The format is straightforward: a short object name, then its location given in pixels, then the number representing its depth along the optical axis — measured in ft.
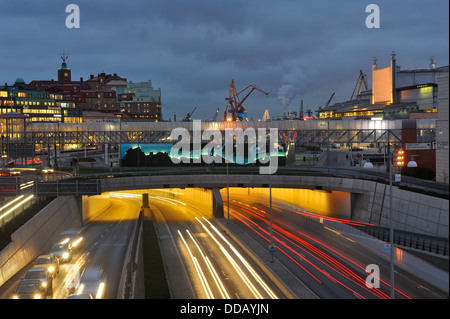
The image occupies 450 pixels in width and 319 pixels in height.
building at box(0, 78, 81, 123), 586.45
